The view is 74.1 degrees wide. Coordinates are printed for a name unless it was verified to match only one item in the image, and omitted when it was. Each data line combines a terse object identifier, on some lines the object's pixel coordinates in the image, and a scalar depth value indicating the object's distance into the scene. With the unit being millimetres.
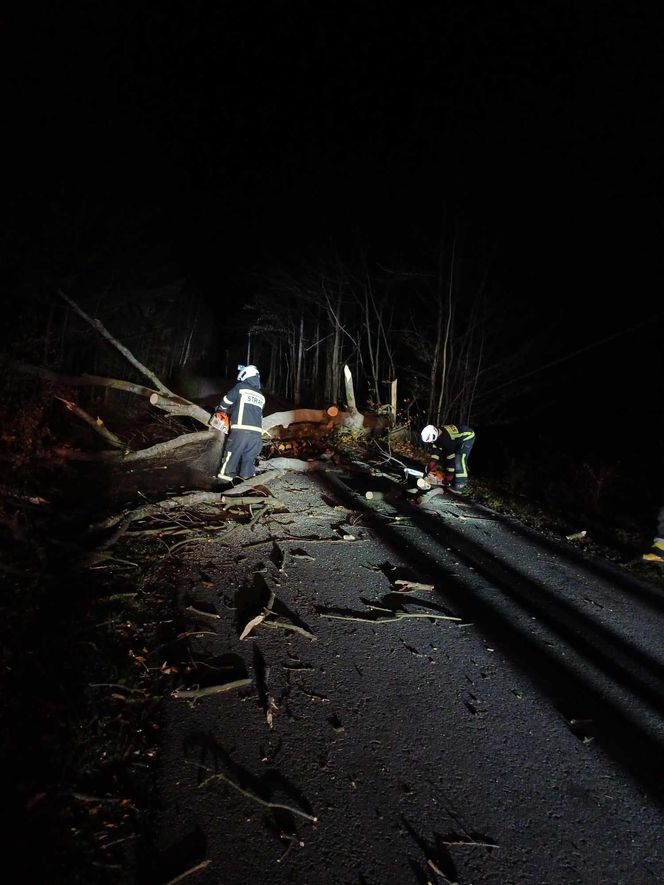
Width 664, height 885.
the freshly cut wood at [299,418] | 9719
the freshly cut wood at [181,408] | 8230
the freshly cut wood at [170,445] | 7223
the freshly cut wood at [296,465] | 8117
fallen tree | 7109
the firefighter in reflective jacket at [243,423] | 6453
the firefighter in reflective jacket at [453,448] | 7453
